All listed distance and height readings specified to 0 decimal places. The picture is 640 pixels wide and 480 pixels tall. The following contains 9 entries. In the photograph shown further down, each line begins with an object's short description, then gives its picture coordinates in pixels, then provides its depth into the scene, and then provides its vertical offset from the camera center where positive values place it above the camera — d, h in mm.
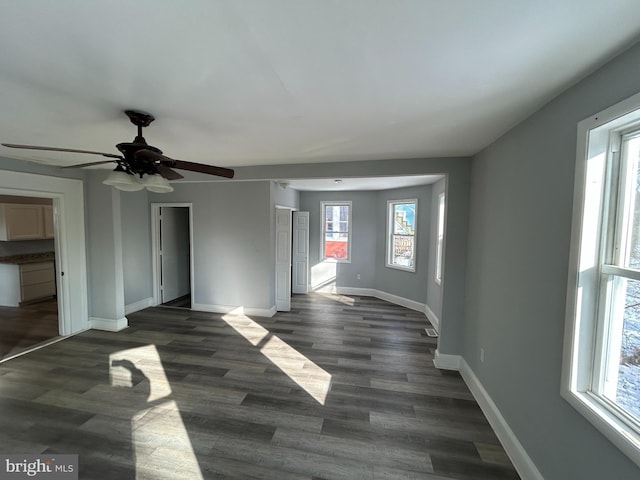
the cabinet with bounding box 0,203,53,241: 4949 +32
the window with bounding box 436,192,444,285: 4422 -112
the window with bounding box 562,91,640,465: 1185 -220
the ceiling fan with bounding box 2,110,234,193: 1802 +442
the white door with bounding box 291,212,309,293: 6094 -590
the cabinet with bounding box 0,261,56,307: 5023 -1170
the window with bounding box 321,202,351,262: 6334 -62
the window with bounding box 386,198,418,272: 5414 -94
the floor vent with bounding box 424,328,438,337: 4062 -1619
